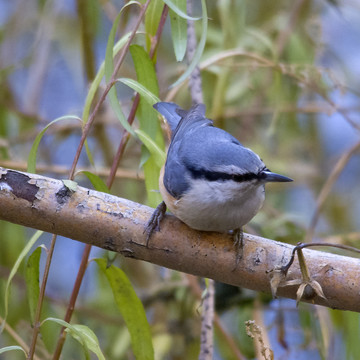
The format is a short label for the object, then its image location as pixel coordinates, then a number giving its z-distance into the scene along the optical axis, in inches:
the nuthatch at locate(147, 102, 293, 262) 169.5
